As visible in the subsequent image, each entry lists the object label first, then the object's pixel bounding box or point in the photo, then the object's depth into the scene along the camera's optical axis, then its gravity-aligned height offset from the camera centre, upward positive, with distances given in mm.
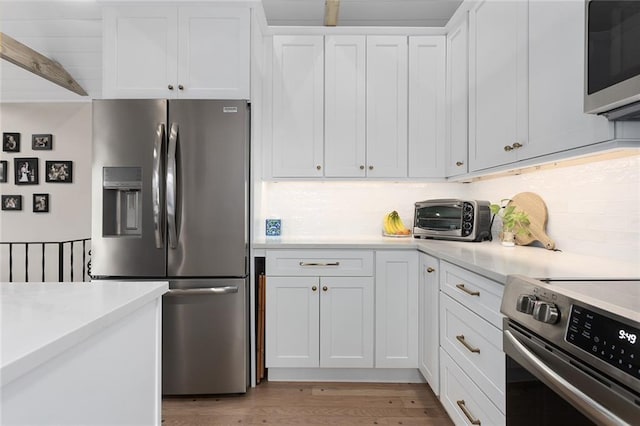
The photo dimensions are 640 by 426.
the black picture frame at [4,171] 4023 +494
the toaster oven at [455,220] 2254 -36
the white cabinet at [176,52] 2189 +1063
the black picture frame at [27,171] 4004 +493
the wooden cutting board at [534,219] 1907 -22
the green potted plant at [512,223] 1981 -48
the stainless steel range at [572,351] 686 -334
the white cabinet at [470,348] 1252 -587
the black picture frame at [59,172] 3961 +477
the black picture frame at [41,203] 3979 +107
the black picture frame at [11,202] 4020 +118
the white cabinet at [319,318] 2234 -701
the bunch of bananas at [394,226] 2705 -95
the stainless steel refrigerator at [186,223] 2059 -62
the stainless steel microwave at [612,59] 972 +494
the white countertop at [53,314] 498 -203
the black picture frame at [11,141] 4027 +857
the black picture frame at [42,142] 3986 +839
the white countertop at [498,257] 1229 -206
